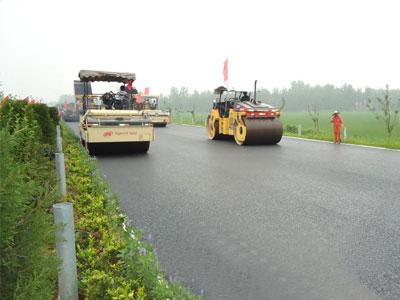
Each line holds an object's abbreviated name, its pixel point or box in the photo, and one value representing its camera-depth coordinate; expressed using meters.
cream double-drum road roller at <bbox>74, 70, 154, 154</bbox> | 12.22
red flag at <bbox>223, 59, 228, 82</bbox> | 21.29
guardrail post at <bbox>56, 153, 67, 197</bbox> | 5.30
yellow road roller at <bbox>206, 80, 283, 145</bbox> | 15.05
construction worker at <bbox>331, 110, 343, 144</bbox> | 15.94
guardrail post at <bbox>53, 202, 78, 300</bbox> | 2.64
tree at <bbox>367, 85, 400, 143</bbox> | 16.08
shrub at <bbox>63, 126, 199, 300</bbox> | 3.13
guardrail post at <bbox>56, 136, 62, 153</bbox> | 7.88
